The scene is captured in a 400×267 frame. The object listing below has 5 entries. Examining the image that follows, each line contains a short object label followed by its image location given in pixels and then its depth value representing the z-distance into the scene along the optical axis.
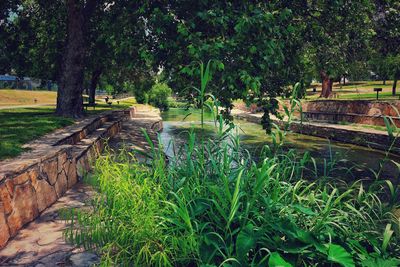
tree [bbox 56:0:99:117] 14.36
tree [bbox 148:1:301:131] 8.00
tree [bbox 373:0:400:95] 11.94
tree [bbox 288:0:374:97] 10.79
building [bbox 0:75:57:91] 55.50
